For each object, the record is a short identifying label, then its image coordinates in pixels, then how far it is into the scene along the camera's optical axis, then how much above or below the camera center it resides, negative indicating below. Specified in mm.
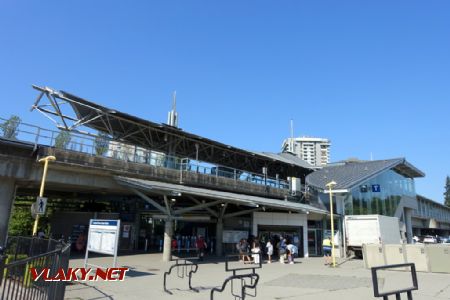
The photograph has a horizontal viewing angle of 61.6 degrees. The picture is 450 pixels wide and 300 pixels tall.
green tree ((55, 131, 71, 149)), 19781 +5146
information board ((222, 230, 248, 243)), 26812 +722
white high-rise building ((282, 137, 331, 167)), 151000 +39521
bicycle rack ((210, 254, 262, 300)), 8372 -914
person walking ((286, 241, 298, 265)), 22547 -248
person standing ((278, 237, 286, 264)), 22602 -148
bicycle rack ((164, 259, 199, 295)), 11058 -1162
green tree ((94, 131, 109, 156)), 21098 +5303
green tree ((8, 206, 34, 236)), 37812 +1733
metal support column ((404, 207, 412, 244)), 46797 +3435
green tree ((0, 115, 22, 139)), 18406 +5248
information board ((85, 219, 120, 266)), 13548 +202
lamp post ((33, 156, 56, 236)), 17581 +3710
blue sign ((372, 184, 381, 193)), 36622 +5933
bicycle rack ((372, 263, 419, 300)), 5685 -492
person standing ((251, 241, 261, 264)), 21509 -184
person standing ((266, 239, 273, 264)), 22825 -120
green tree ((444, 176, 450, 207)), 117606 +18938
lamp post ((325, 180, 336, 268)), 21086 -569
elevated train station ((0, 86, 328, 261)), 19703 +3609
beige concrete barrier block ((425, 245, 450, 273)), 18297 -254
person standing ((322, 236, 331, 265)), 23100 +60
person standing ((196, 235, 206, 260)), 22531 -18
